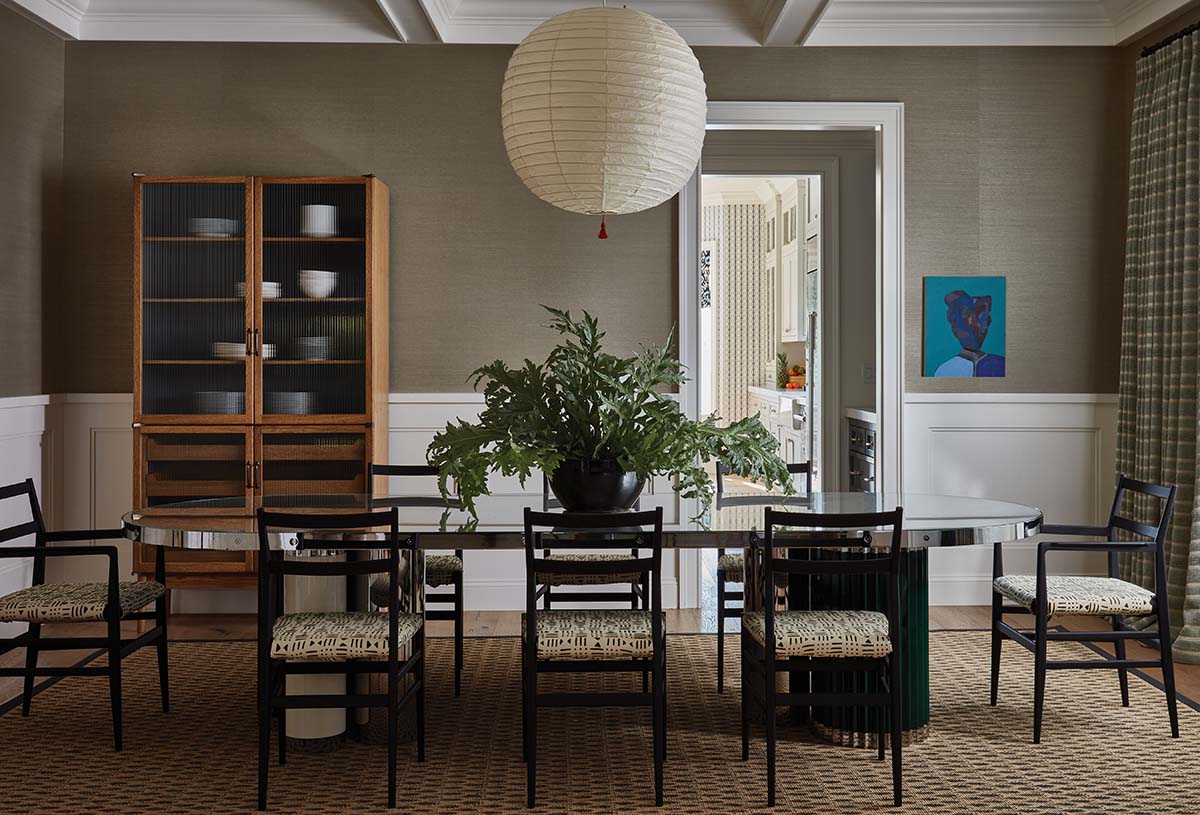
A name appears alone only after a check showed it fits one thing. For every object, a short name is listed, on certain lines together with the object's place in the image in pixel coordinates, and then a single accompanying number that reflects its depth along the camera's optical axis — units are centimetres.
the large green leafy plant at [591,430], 327
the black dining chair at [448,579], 394
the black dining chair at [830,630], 290
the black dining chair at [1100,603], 342
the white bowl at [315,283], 505
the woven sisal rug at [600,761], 295
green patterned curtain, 461
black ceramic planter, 335
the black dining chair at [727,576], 396
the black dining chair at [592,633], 290
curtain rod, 466
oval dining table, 312
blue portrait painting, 546
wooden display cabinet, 501
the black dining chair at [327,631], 289
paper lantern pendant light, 319
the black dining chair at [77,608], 340
